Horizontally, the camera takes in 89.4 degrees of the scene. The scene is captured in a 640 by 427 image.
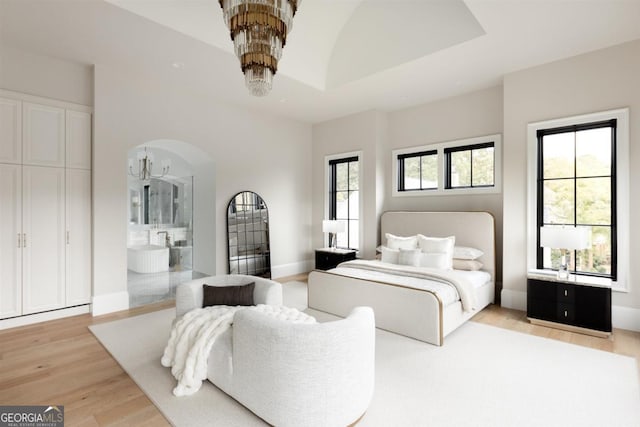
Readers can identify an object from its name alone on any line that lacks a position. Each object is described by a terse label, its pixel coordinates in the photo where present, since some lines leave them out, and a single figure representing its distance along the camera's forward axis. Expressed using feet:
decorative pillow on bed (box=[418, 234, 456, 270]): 13.42
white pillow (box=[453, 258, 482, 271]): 14.08
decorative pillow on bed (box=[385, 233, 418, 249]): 15.21
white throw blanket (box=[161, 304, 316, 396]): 7.51
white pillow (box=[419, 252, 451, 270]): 13.35
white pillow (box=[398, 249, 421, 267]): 13.74
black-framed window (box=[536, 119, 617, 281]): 12.03
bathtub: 21.86
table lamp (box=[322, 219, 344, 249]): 18.97
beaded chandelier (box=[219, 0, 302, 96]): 6.81
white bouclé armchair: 5.89
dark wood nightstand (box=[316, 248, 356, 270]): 18.76
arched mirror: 18.28
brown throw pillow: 9.47
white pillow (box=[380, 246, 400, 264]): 14.70
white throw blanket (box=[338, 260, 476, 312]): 11.28
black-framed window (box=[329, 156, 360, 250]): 20.24
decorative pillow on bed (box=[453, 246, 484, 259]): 14.32
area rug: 6.63
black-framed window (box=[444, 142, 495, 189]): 15.78
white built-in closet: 11.69
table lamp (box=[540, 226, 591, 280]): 10.98
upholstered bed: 10.34
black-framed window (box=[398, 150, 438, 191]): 17.70
